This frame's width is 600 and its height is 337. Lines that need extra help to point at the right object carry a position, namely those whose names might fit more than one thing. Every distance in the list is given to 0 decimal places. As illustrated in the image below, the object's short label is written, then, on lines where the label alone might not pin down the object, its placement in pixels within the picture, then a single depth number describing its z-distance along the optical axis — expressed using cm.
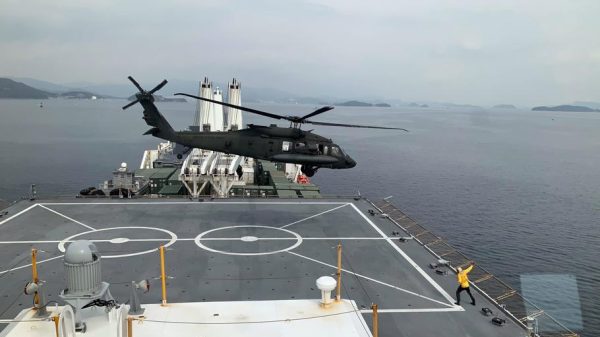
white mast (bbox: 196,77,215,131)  6144
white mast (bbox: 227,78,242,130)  6322
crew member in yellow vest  1361
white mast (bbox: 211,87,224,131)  6412
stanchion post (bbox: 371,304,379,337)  740
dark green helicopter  2292
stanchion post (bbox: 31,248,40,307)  816
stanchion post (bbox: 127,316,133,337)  630
